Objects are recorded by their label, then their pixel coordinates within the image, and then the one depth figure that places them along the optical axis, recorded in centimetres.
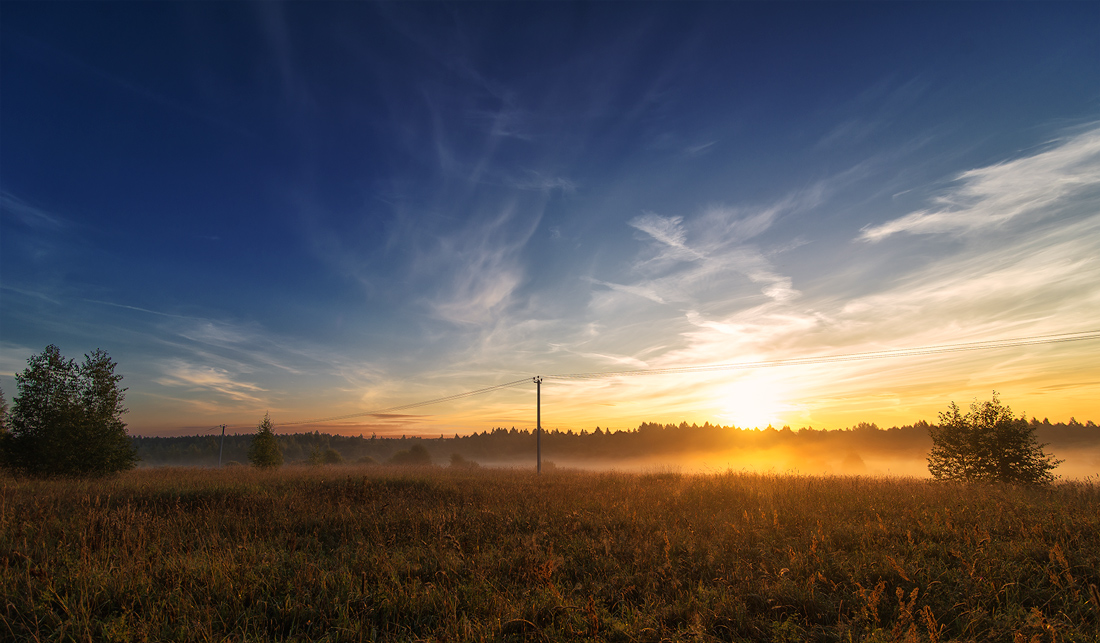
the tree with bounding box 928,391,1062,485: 1716
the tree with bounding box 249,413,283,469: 2982
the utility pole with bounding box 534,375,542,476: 3383
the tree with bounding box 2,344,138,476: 1828
